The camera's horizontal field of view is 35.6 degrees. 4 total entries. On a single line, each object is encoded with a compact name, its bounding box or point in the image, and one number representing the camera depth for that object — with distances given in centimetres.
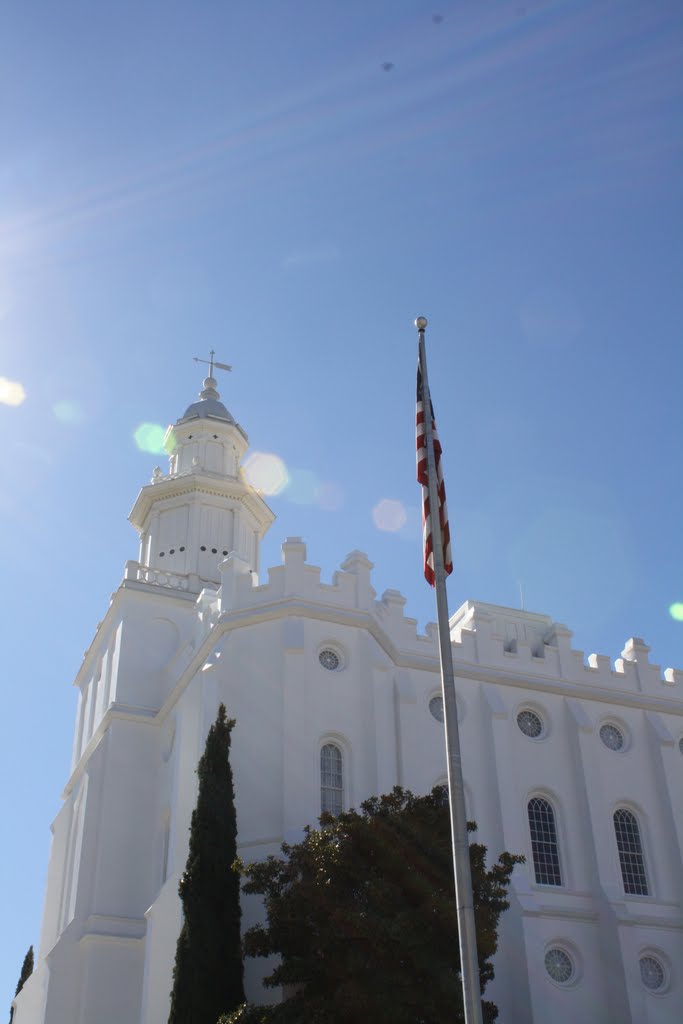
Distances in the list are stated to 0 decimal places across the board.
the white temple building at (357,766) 2673
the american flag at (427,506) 1794
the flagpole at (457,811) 1449
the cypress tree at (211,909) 2142
